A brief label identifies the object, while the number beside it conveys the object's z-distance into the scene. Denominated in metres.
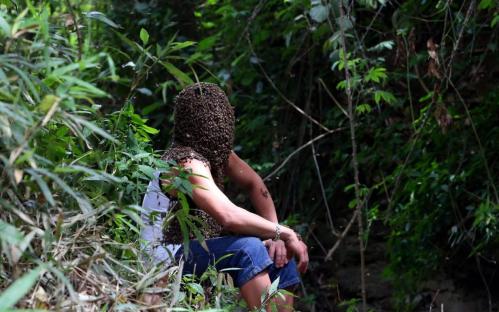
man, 6.41
